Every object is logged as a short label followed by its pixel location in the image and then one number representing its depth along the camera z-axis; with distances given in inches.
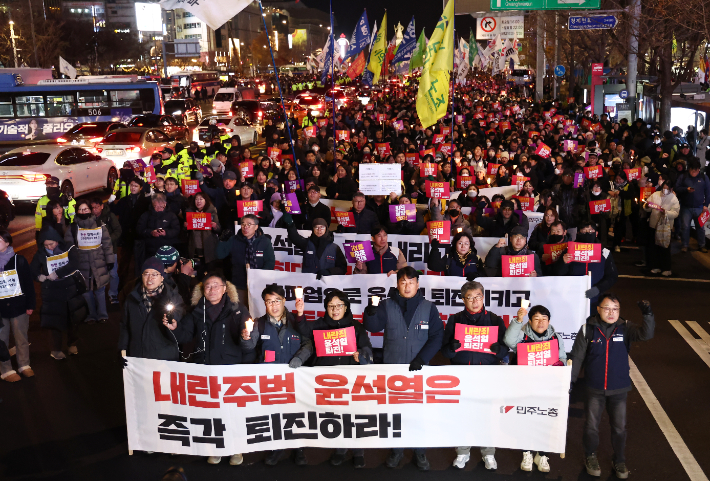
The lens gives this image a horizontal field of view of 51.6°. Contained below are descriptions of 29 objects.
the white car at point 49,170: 645.9
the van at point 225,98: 1540.4
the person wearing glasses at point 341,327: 234.4
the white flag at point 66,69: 1225.5
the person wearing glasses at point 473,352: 236.7
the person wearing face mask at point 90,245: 355.6
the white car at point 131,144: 814.5
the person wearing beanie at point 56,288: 318.3
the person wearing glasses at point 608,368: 229.8
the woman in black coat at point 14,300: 294.5
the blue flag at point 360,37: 1087.0
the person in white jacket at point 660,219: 456.1
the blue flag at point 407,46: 1166.3
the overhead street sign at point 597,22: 911.0
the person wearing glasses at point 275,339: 236.8
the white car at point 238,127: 1150.6
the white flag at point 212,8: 384.8
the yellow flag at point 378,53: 924.0
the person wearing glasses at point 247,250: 335.3
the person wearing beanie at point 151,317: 245.4
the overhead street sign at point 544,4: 886.4
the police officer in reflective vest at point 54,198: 385.1
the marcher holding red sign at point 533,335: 230.8
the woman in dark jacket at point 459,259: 317.4
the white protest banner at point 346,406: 228.5
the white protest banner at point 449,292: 311.6
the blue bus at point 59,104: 1099.9
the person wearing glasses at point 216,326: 239.1
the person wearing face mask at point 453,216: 378.6
